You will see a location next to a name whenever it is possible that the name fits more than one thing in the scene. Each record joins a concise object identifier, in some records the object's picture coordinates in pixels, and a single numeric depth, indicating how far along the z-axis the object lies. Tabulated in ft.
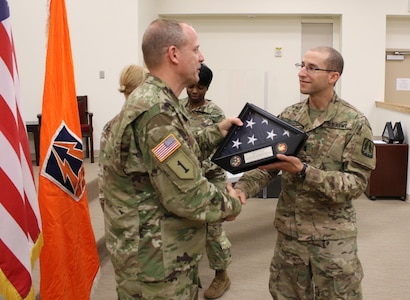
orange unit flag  6.74
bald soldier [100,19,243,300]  4.00
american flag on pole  5.02
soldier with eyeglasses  5.66
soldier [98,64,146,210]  7.14
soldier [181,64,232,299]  8.56
